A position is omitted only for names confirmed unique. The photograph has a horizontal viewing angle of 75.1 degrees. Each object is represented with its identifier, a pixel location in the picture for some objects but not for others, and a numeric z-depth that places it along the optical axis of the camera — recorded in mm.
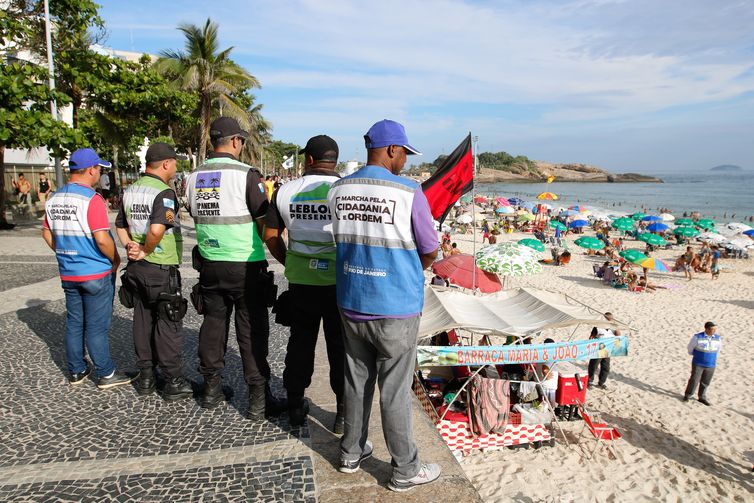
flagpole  7826
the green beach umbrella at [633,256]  17672
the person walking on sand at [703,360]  8711
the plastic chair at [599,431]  6871
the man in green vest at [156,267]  3578
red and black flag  7609
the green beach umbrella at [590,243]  22252
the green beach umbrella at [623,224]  30203
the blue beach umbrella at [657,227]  31422
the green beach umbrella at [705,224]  32875
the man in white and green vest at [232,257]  3244
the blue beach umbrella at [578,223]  32844
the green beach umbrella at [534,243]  19723
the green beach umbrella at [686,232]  26922
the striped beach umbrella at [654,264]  17031
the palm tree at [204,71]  22734
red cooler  6895
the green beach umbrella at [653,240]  24562
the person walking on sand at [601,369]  9250
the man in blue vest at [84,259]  3768
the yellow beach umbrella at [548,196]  35544
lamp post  13406
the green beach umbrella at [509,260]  9375
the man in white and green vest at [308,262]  3021
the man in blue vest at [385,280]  2445
